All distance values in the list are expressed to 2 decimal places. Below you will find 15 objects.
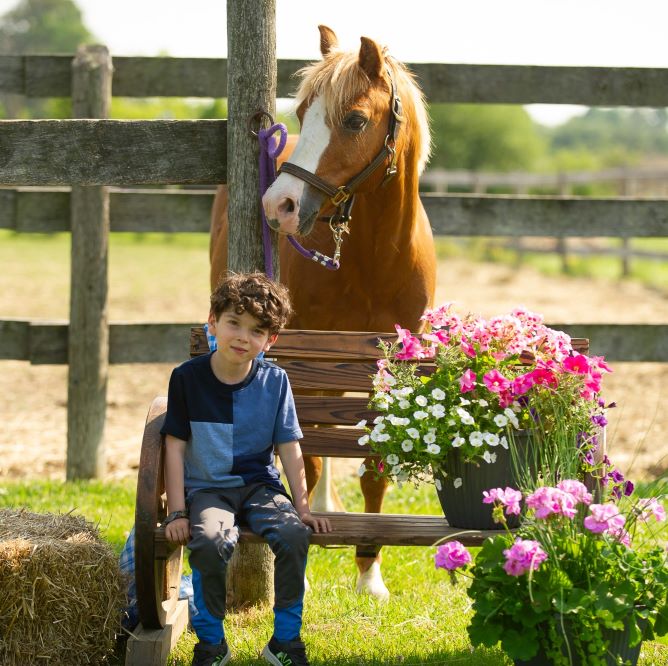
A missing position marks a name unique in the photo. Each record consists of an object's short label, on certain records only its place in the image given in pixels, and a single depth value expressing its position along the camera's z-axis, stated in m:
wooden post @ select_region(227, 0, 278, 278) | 6.68
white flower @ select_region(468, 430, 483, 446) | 5.71
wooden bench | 5.95
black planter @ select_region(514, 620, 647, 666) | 5.15
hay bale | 5.67
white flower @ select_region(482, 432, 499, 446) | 5.71
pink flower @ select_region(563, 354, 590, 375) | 5.80
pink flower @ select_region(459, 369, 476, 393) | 5.74
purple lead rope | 6.71
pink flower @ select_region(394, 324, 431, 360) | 6.05
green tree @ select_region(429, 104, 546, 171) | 109.69
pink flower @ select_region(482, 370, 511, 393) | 5.73
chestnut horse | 6.92
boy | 5.68
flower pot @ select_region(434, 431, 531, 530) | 5.92
